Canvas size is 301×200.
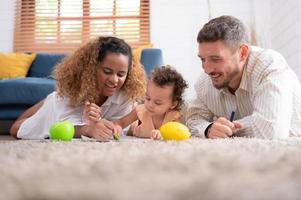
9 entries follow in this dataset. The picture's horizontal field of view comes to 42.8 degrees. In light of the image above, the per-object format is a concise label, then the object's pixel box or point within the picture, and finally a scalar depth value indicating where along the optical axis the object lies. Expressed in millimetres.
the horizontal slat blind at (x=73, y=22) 3822
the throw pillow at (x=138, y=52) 2814
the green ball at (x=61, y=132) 1229
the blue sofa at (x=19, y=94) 2416
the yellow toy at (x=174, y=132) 1140
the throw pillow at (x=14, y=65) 3033
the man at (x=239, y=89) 1200
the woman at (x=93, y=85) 1590
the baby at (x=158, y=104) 1669
